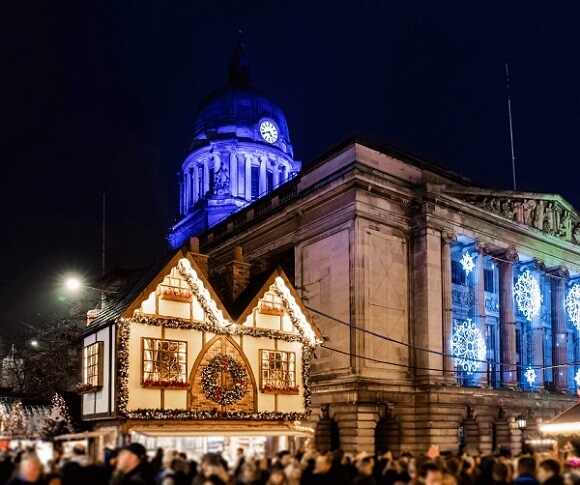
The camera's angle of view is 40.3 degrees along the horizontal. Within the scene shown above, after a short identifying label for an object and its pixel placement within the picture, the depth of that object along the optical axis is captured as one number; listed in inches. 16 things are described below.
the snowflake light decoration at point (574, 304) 2167.8
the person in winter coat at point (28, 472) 420.8
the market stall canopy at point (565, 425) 905.5
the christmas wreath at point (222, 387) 997.2
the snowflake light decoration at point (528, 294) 2026.3
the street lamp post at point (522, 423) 1793.8
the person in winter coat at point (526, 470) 443.2
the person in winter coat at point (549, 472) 389.7
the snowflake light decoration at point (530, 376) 1974.7
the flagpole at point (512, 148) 2178.3
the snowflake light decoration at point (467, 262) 1881.2
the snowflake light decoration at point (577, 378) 2122.0
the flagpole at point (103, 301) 1194.9
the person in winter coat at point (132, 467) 413.7
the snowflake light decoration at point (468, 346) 1793.8
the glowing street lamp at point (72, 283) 1109.0
